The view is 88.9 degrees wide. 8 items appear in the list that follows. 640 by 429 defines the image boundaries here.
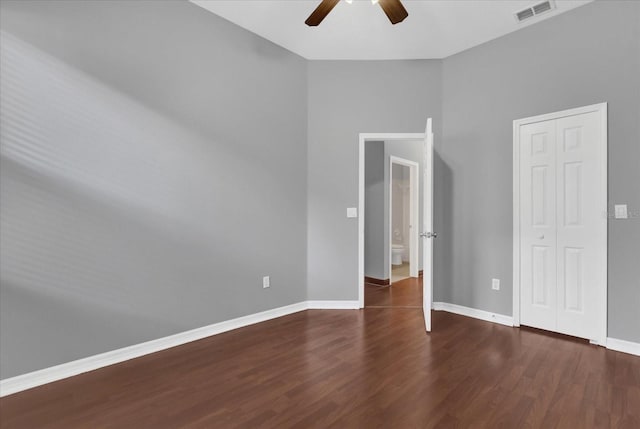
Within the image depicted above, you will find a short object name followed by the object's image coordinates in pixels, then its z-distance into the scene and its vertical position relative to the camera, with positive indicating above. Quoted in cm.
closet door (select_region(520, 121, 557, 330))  315 -13
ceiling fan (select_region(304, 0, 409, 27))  243 +156
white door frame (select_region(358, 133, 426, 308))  396 +23
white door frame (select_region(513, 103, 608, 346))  280 +1
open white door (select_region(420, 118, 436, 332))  318 -20
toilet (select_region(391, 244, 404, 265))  674 -88
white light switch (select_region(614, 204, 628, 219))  272 +0
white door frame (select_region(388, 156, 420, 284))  602 -11
